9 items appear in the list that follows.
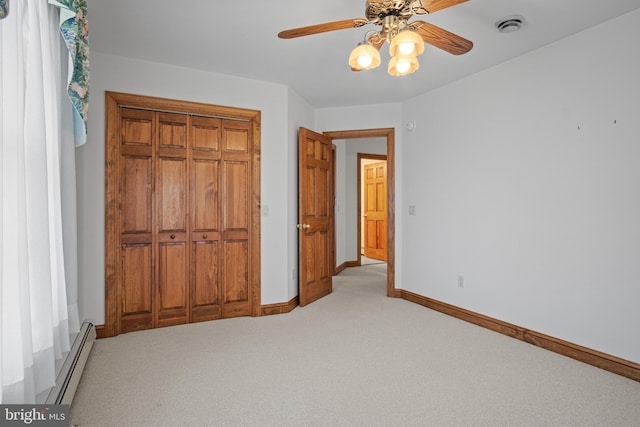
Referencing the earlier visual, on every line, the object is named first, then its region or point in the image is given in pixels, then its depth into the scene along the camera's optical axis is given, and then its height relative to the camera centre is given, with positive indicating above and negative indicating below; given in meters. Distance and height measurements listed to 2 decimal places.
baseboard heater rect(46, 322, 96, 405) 1.81 -0.97
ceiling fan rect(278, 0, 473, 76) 1.73 +0.94
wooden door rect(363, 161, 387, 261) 7.77 -0.11
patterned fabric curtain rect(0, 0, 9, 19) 1.07 +0.61
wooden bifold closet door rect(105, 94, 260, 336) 3.25 -0.13
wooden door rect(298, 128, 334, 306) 4.07 -0.11
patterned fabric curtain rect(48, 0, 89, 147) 1.74 +0.84
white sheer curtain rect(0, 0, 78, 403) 1.34 +0.01
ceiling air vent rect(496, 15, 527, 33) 2.48 +1.31
